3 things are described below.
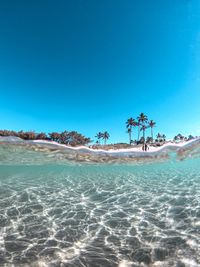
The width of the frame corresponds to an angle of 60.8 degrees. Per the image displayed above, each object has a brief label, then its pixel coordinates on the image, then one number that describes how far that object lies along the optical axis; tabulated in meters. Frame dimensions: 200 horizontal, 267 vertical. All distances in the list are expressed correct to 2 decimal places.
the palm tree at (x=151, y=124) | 81.27
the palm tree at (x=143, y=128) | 70.96
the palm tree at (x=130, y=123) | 76.79
